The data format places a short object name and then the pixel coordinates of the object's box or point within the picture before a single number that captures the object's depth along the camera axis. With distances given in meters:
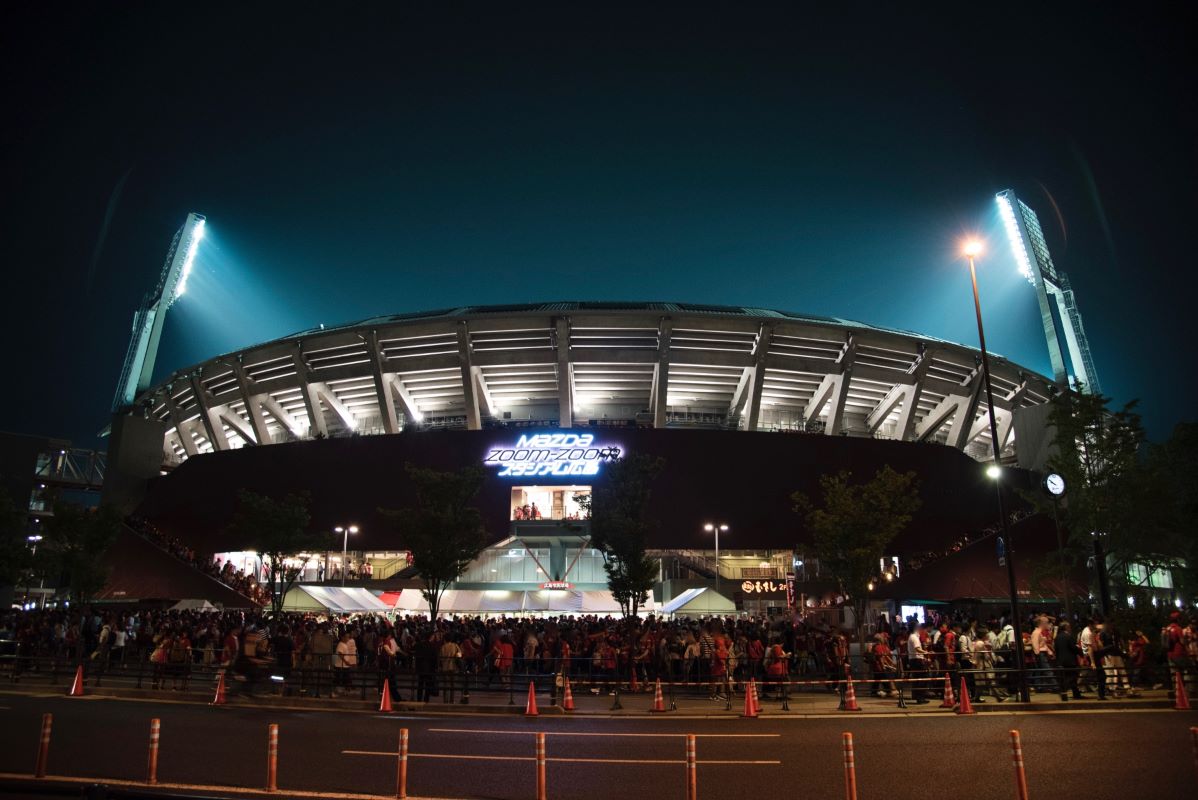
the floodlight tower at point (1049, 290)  56.22
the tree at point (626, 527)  25.12
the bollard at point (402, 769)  7.25
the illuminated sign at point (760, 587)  39.69
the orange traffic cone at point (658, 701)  15.41
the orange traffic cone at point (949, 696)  15.00
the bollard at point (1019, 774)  6.31
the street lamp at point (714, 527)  42.75
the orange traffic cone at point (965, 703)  14.34
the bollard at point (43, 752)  7.70
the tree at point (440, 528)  27.02
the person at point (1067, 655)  15.72
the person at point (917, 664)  16.17
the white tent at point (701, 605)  31.16
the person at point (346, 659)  16.97
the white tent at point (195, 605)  37.50
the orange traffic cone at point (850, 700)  14.97
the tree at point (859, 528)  24.92
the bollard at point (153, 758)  7.64
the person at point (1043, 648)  17.20
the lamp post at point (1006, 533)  15.05
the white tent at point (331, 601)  31.69
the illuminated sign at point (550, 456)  43.22
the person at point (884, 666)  17.31
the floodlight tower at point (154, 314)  56.88
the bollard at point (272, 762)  7.55
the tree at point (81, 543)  35.59
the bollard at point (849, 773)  6.45
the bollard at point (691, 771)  6.68
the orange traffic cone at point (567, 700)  15.49
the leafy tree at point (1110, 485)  25.09
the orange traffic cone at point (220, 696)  16.23
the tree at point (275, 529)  35.56
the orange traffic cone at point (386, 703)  15.45
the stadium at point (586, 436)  43.22
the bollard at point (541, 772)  7.09
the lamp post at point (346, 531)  44.22
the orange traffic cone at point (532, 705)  15.02
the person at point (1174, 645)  15.51
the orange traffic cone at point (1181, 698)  13.94
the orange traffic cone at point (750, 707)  14.76
